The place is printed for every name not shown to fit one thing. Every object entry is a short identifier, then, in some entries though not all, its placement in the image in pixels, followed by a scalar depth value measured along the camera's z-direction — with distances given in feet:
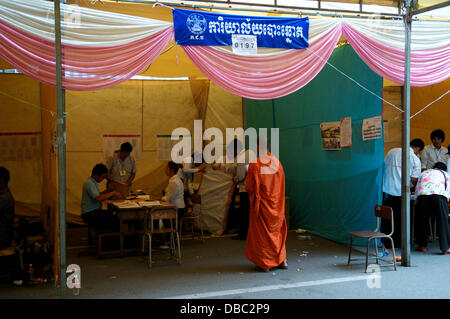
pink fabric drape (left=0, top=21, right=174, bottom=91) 13.35
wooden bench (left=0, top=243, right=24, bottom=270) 15.47
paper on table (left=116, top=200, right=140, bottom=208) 19.83
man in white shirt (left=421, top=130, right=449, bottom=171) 24.14
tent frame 13.55
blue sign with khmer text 15.05
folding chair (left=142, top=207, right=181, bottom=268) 18.25
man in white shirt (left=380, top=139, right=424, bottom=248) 20.26
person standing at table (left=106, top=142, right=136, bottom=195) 25.40
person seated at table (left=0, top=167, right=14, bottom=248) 15.75
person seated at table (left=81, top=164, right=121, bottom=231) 20.36
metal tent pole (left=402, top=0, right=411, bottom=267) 17.69
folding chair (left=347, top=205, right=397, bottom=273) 16.98
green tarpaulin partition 20.33
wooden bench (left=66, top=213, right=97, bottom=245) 27.12
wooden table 19.58
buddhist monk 17.35
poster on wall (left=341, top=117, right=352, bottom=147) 21.40
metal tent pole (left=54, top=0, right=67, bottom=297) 13.48
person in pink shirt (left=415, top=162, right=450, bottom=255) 19.88
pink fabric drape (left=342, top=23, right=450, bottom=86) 17.02
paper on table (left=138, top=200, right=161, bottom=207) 19.95
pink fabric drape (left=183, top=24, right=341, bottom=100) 15.55
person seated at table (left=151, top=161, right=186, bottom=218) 21.65
